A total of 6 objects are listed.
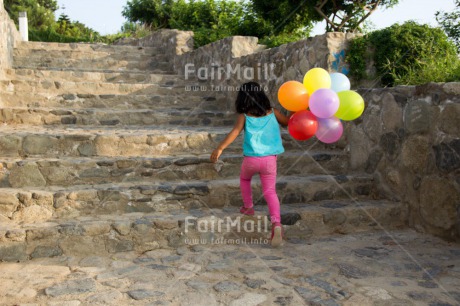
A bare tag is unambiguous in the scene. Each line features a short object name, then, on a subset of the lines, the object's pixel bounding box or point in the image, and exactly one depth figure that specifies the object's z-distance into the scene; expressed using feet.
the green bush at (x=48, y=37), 50.83
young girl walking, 12.59
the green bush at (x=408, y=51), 15.78
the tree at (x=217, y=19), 33.06
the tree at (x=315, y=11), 42.70
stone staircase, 12.12
